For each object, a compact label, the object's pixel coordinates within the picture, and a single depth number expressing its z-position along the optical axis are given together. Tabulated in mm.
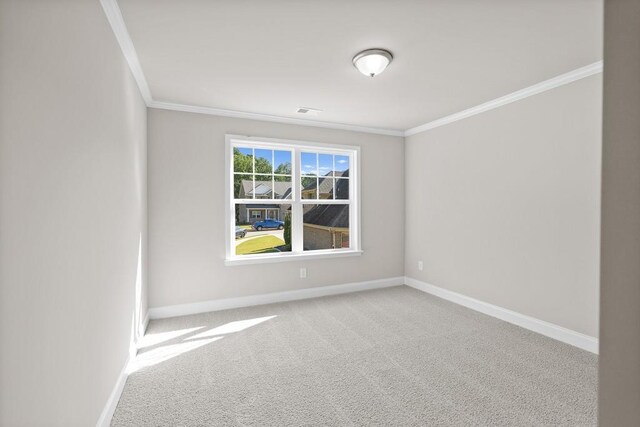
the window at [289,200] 4145
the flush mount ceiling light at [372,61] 2439
